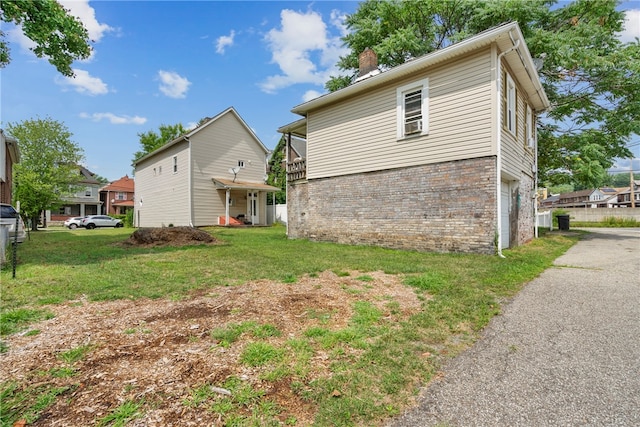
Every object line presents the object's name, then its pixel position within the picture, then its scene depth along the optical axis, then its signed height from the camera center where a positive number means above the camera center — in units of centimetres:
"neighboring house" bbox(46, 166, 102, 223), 4050 +150
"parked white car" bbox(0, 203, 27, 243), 1002 -5
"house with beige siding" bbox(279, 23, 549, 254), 767 +197
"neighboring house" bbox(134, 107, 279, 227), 2025 +278
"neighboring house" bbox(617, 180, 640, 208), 5735 +379
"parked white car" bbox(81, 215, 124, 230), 2741 -68
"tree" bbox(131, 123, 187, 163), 3491 +930
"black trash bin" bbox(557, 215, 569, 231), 1802 -46
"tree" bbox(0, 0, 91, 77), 759 +508
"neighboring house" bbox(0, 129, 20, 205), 1547 +334
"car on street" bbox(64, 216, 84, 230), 2761 -83
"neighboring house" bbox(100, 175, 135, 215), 4497 +260
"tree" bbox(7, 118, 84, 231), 2358 +515
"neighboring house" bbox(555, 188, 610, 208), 6712 +386
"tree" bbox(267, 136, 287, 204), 3052 +522
